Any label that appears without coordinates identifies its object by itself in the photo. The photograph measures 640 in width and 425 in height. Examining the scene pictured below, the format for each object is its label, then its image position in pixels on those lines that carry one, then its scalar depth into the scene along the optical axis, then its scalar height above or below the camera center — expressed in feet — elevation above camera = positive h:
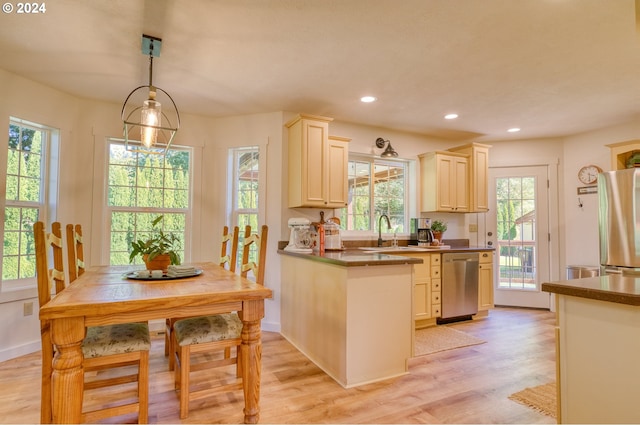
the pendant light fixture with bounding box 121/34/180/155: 6.89 +2.54
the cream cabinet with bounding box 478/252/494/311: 14.03 -2.36
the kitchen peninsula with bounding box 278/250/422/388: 7.86 -2.26
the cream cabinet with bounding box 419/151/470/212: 14.78 +2.07
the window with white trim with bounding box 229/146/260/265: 13.14 +1.53
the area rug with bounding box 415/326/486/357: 10.36 -3.80
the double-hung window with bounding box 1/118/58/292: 9.92 +0.95
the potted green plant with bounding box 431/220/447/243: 14.90 -0.11
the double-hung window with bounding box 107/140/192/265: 11.94 +1.11
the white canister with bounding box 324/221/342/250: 11.14 -0.34
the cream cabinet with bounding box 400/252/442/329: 12.48 -2.43
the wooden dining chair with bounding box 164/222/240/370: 8.58 -1.08
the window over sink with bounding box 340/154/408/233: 14.37 +1.49
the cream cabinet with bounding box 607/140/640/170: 12.21 +2.78
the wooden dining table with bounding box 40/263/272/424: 4.87 -1.38
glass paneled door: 15.76 -0.27
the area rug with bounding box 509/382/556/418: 6.82 -3.75
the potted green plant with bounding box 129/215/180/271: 7.30 -0.63
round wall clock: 14.33 +2.38
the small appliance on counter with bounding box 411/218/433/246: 14.70 -0.20
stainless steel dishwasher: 13.03 -2.36
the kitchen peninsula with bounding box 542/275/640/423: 3.80 -1.51
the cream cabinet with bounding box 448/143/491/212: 15.20 +2.39
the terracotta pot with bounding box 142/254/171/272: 7.38 -0.83
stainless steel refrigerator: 10.52 +0.25
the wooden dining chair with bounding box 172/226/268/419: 6.33 -2.28
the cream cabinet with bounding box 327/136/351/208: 12.38 +2.07
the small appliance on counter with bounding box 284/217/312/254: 11.53 -0.29
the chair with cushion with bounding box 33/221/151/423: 5.48 -2.20
